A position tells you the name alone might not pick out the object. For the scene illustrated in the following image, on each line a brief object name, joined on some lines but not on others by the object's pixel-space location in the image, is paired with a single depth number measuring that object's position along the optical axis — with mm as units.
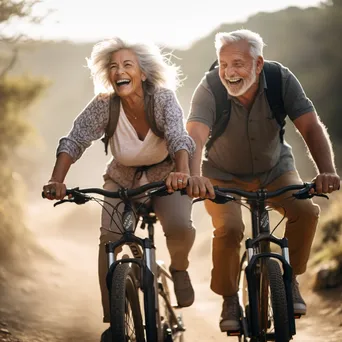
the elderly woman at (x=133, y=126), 8084
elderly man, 8522
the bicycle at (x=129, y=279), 6751
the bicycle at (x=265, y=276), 6909
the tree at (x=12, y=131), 20576
